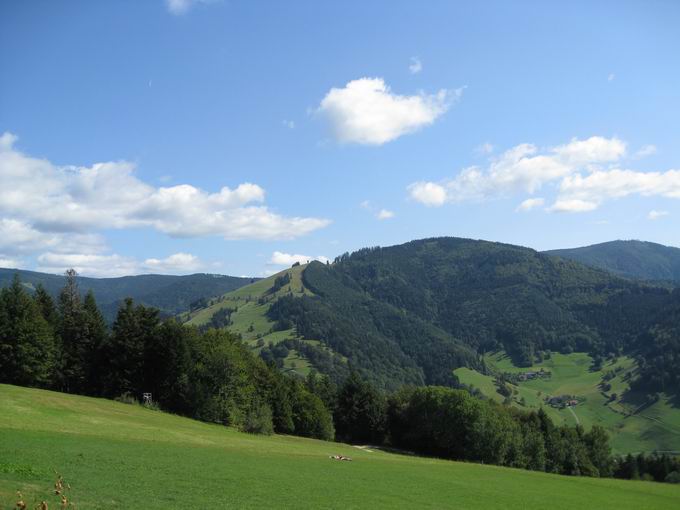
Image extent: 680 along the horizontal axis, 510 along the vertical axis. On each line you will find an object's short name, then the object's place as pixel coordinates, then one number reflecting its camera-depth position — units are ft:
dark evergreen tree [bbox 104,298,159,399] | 247.29
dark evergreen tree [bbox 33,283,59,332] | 254.27
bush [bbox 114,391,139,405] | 225.56
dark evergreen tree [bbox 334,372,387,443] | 320.91
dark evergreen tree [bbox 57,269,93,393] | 245.04
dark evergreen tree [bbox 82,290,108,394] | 252.21
